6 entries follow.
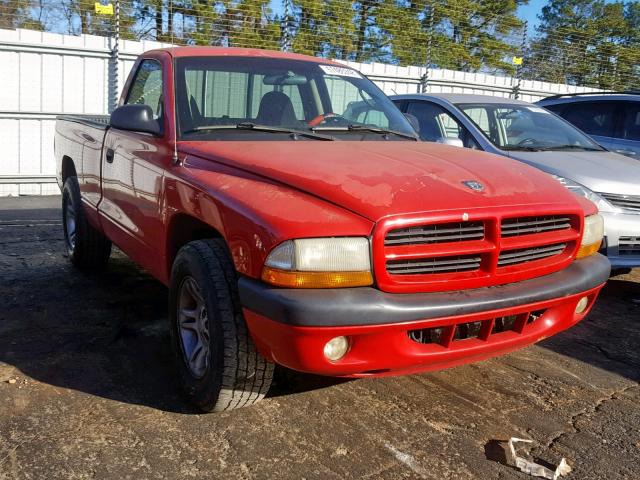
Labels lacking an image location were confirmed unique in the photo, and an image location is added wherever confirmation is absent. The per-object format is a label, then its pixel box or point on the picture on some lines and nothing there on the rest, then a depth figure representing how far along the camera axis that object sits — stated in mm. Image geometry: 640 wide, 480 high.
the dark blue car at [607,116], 7445
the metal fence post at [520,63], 13977
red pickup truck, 2523
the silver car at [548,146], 4992
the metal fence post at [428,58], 13023
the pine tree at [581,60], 15781
